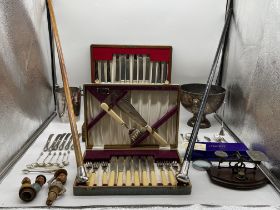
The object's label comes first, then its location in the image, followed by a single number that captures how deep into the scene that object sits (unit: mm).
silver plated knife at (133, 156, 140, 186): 1007
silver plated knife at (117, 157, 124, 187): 1005
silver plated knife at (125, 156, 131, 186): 1006
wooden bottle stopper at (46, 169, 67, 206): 922
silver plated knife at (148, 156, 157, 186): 1011
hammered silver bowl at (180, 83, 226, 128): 1517
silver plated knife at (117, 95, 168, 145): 1270
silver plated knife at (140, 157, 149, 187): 1006
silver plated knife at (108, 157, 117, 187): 1002
